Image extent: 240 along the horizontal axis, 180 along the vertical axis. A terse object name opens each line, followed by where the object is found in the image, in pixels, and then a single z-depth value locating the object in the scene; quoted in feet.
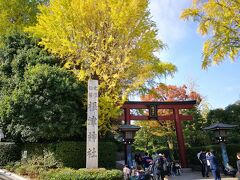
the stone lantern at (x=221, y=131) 30.55
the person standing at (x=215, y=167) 24.85
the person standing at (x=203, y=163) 32.15
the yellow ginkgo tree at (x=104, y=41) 29.97
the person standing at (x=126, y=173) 26.81
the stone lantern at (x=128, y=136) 33.33
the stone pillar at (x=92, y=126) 25.90
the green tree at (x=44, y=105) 28.14
